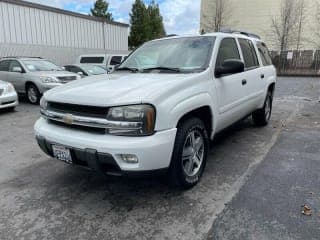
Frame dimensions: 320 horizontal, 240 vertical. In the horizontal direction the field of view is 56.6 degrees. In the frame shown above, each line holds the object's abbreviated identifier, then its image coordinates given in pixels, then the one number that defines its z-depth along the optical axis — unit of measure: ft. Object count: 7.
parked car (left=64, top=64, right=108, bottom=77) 40.75
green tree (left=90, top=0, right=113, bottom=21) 108.47
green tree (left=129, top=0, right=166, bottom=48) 104.37
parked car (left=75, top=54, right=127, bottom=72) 47.21
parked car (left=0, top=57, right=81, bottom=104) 31.94
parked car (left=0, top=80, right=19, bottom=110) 26.91
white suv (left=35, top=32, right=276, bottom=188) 9.00
